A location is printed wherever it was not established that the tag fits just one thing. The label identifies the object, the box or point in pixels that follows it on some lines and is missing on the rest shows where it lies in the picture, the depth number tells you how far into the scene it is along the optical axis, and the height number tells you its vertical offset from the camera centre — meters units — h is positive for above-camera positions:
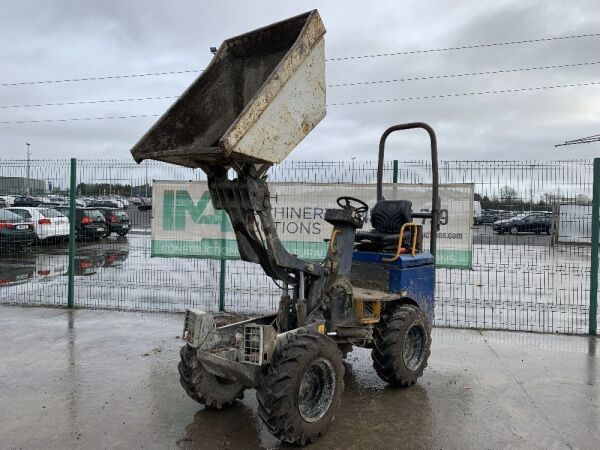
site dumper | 4.16 -0.38
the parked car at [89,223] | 17.50 +0.03
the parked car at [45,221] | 17.95 +0.08
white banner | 8.40 +0.15
